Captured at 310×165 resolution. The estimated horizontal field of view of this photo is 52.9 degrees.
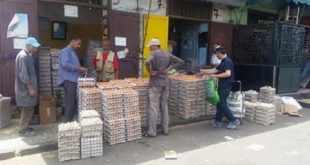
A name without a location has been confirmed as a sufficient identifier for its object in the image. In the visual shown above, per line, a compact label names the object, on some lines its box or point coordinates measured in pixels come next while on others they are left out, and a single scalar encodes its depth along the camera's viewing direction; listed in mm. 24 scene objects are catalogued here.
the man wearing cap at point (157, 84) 6527
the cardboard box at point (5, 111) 6482
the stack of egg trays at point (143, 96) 6934
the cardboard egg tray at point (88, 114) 5582
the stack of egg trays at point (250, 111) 8250
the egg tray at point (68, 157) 5162
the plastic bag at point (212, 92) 7165
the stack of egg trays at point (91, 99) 6172
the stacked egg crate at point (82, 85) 6432
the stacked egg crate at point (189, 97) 7691
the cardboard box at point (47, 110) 6949
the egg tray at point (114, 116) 6008
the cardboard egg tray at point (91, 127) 5254
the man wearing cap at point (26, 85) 5824
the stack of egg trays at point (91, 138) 5277
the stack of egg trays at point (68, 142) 5141
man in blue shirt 6293
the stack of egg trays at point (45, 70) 7664
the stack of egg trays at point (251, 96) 9016
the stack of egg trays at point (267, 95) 9336
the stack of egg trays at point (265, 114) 7988
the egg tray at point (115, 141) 6008
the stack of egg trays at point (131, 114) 6176
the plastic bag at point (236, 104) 7723
